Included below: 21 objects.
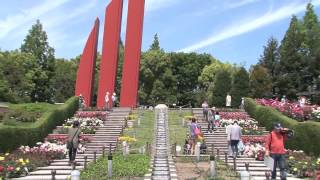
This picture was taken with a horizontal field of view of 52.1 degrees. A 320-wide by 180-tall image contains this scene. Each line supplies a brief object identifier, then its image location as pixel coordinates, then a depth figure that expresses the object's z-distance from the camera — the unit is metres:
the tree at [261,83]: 33.10
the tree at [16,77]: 32.44
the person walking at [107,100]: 23.09
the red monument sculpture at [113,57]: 23.83
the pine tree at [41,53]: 37.54
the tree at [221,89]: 28.22
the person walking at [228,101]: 23.29
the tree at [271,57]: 34.76
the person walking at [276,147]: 7.64
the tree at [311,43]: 31.70
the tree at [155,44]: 47.01
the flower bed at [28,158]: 9.23
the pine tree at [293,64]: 32.29
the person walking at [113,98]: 23.99
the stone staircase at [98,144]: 9.40
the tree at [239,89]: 26.59
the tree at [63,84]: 38.55
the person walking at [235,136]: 11.16
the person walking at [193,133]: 12.47
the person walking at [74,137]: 9.74
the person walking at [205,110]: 18.93
